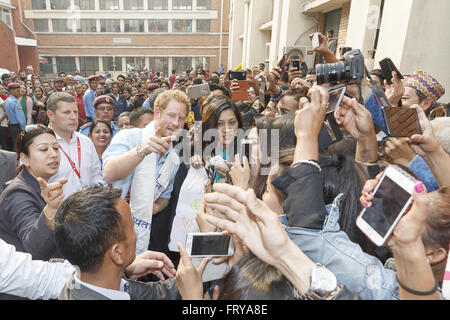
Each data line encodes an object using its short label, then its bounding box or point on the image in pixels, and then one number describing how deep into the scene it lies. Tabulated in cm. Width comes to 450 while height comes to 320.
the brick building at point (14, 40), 2019
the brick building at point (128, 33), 2902
